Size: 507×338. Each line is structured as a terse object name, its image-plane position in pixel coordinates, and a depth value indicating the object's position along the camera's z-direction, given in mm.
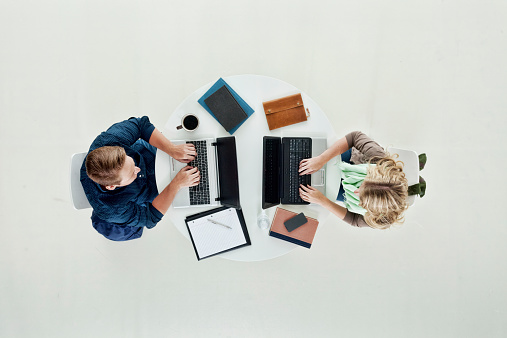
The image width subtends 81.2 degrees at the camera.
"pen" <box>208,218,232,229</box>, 1620
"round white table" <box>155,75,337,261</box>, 1620
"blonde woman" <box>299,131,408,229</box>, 1396
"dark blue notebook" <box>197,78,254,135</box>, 1597
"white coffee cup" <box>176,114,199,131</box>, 1564
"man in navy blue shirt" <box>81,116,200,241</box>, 1317
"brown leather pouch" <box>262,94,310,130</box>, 1610
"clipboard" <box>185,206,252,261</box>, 1618
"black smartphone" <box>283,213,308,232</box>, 1615
